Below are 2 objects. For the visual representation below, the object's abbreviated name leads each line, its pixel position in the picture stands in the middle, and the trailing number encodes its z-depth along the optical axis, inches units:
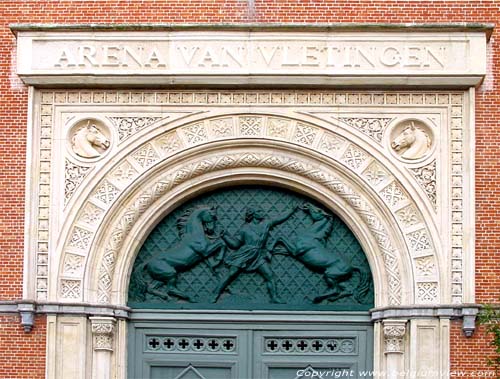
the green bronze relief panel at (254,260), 820.0
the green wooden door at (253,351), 818.2
